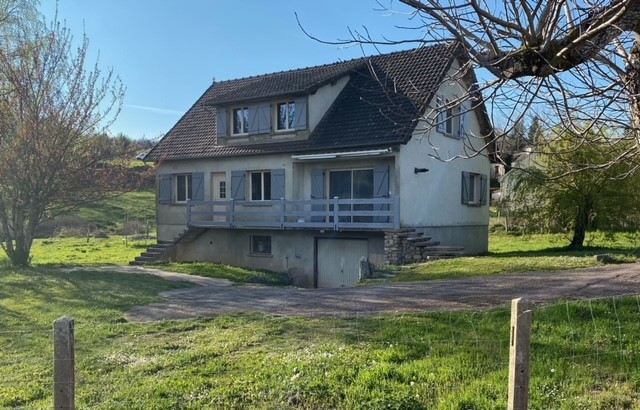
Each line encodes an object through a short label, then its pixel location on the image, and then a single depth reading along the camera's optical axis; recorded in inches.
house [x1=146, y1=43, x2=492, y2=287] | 753.6
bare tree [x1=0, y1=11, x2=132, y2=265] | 642.8
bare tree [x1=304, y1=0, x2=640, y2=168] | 184.2
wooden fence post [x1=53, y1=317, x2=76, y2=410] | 137.3
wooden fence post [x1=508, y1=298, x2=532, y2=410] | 133.0
